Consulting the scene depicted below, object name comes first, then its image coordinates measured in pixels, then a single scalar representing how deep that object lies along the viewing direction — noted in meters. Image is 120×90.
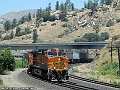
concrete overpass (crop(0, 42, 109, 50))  127.62
